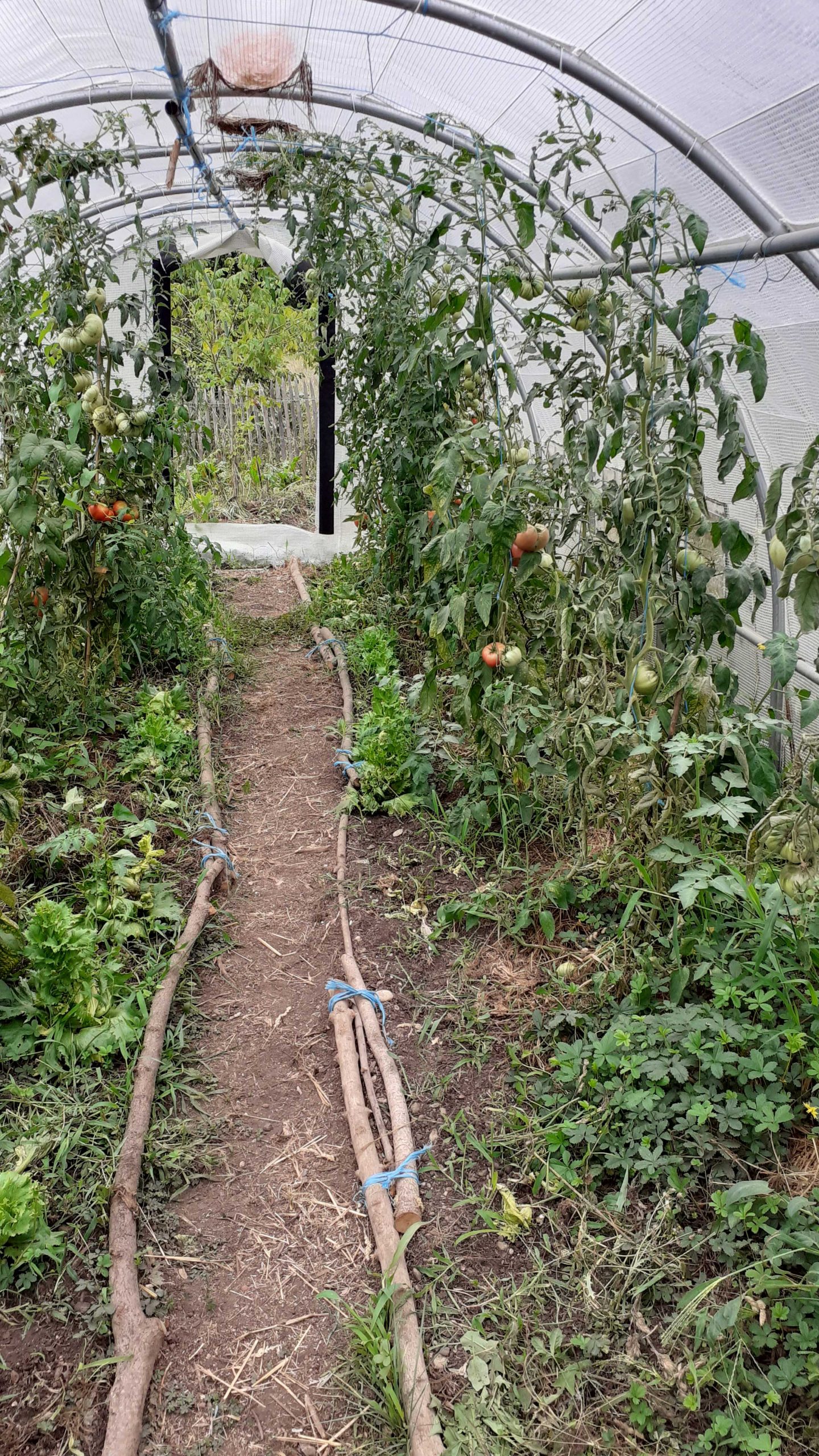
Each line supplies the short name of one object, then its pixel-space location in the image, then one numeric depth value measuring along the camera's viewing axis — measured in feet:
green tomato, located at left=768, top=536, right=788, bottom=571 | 6.12
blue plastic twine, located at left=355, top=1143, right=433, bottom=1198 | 6.44
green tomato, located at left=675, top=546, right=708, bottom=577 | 7.17
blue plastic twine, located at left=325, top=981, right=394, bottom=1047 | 8.16
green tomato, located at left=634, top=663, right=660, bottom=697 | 7.23
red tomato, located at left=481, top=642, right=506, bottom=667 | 8.49
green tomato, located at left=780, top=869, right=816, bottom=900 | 5.94
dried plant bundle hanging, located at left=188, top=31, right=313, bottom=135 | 12.64
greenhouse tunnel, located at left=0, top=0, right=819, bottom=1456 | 5.54
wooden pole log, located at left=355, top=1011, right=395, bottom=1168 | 6.83
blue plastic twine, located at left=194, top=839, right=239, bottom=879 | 10.14
